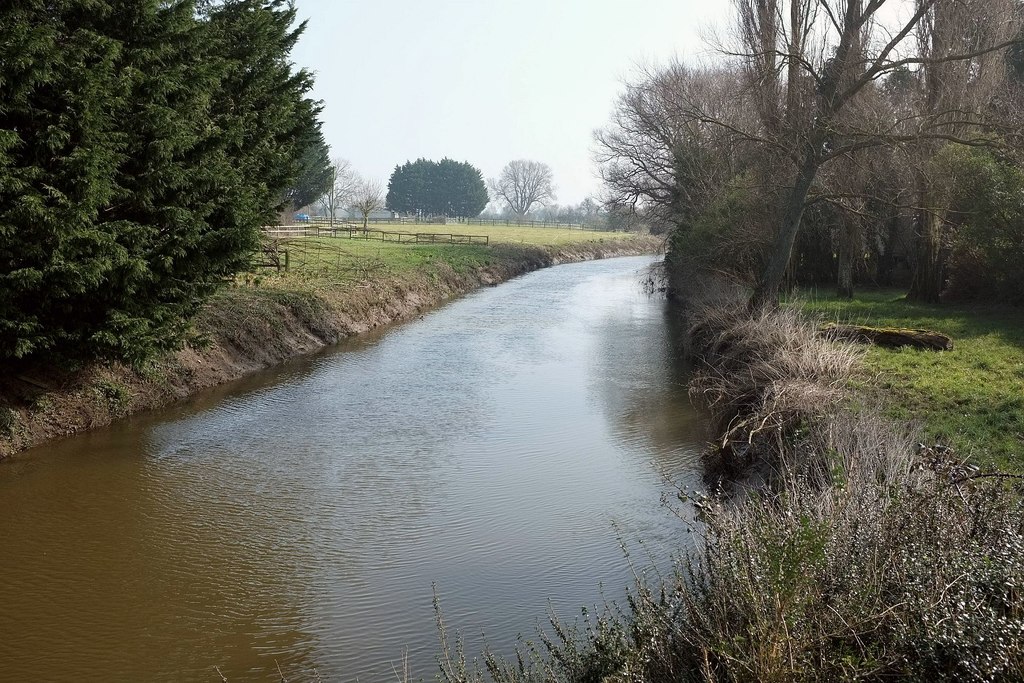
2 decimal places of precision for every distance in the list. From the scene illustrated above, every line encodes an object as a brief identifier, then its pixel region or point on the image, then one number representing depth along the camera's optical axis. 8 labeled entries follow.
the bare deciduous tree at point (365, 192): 113.19
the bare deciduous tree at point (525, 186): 142.50
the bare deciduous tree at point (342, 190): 105.05
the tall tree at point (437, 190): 112.38
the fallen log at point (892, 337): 14.93
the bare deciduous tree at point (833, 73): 16.86
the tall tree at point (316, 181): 51.72
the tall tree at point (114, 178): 10.21
